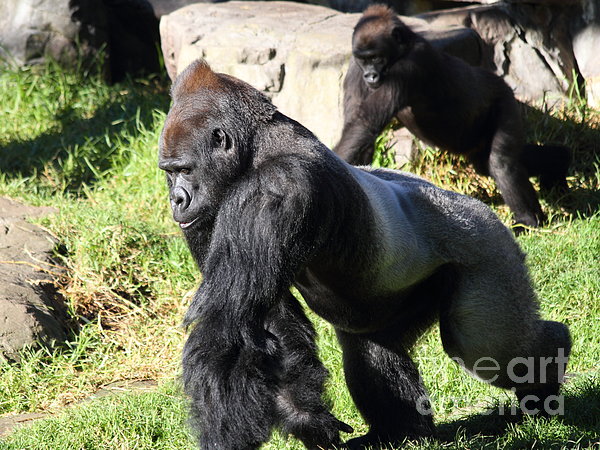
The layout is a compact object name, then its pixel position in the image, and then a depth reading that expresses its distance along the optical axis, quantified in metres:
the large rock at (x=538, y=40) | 14.95
